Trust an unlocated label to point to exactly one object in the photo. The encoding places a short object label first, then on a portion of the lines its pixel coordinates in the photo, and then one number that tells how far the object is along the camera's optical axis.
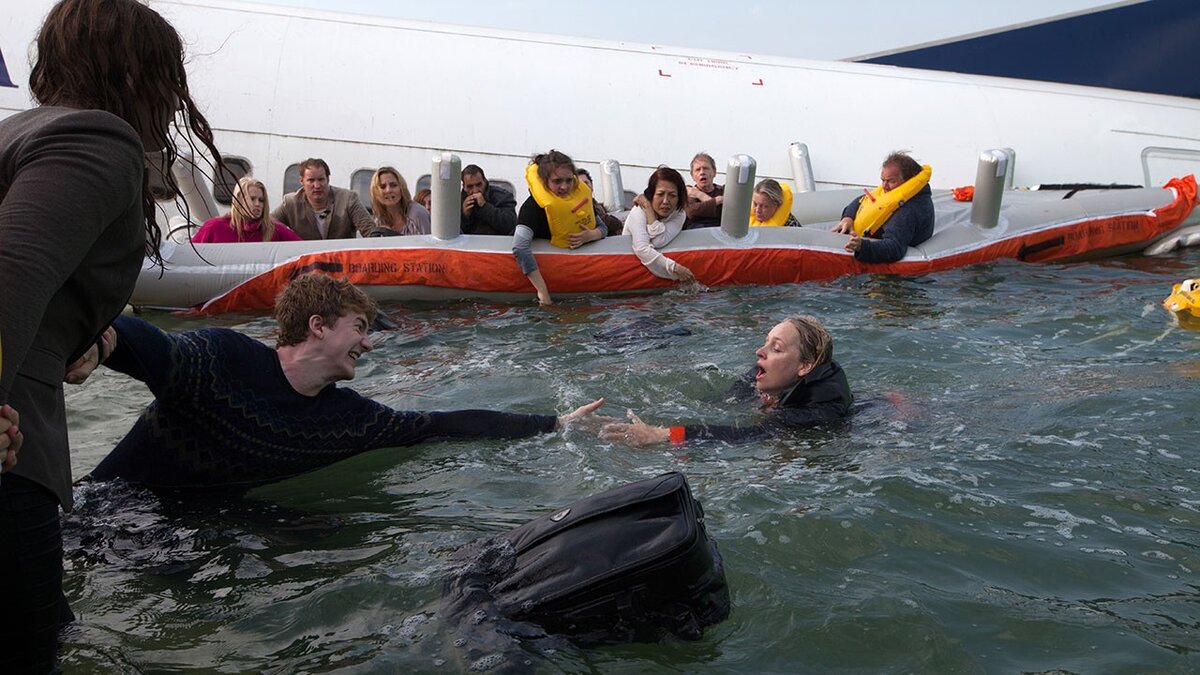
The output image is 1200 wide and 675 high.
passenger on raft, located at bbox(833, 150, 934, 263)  10.24
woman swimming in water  5.30
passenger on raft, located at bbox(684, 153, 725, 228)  10.73
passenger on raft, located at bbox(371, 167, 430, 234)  10.07
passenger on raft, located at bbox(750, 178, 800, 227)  10.77
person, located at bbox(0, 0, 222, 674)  1.82
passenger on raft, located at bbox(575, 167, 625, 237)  10.56
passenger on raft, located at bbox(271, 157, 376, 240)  10.11
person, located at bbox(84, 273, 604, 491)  3.57
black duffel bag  2.99
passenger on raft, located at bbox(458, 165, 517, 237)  10.30
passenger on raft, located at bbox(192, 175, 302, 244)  9.41
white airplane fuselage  11.29
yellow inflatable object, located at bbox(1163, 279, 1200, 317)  7.76
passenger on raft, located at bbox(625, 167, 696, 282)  9.75
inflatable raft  9.14
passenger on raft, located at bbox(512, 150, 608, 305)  9.51
